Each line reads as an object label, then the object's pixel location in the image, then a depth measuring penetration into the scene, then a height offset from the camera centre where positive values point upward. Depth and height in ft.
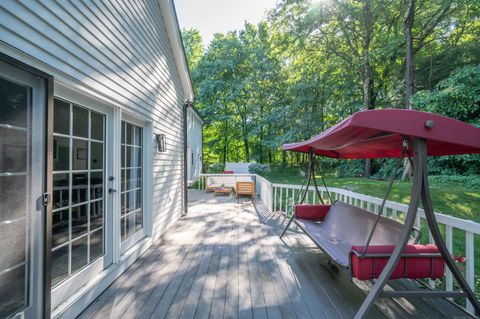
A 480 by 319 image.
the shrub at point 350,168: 44.80 -1.02
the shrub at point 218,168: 59.82 -1.02
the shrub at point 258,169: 48.80 -1.11
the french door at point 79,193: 6.95 -0.92
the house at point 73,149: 5.31 +0.53
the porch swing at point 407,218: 5.85 -1.52
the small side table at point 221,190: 30.61 -3.42
